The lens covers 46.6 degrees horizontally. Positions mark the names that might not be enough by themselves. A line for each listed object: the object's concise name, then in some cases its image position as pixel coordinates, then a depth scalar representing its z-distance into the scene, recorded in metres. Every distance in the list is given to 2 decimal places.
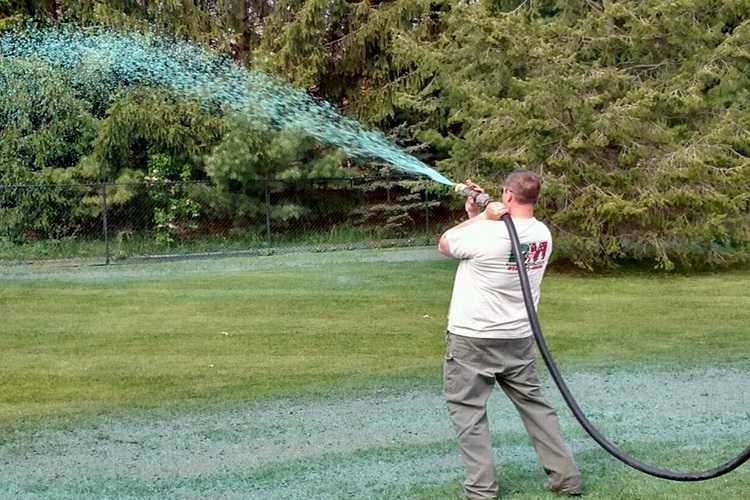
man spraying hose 3.91
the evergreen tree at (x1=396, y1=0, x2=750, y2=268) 11.97
